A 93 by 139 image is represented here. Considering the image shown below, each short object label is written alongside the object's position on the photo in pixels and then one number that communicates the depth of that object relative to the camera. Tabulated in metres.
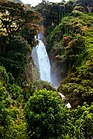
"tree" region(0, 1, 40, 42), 15.13
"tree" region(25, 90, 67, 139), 7.75
